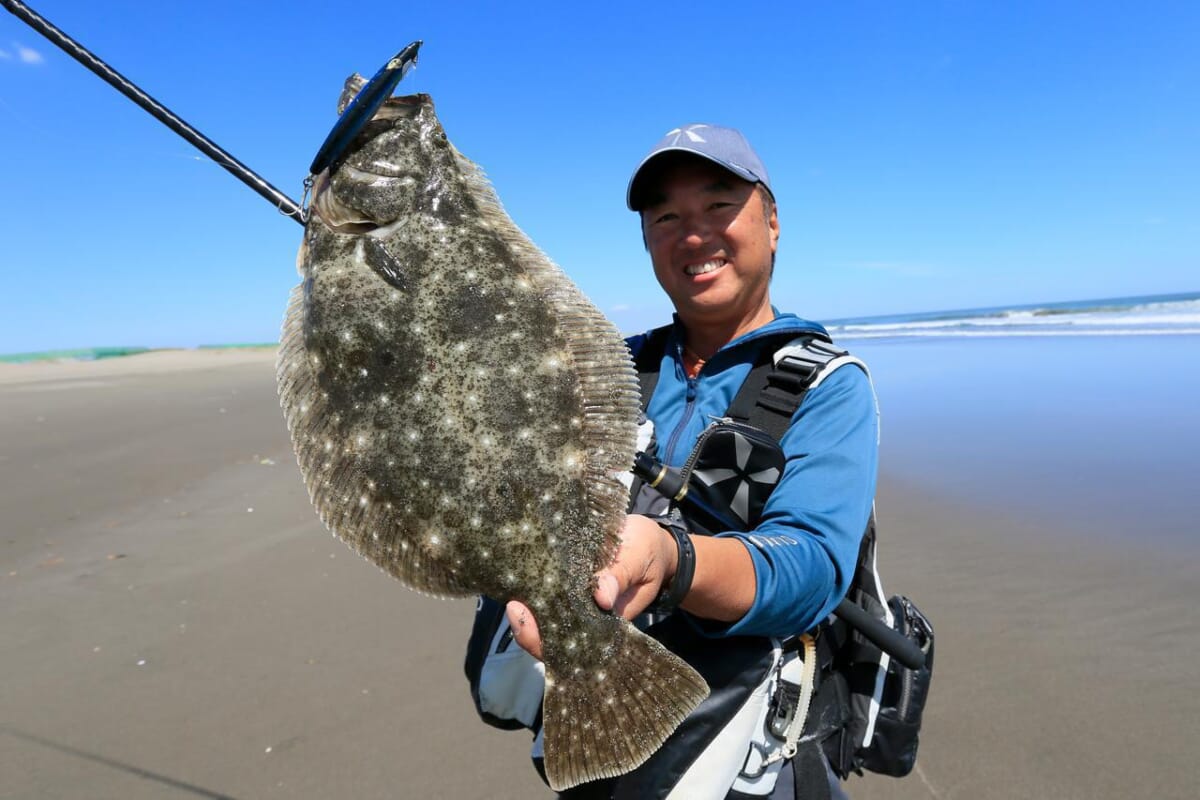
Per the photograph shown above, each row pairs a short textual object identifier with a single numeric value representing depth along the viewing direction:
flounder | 0.61
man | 0.60
